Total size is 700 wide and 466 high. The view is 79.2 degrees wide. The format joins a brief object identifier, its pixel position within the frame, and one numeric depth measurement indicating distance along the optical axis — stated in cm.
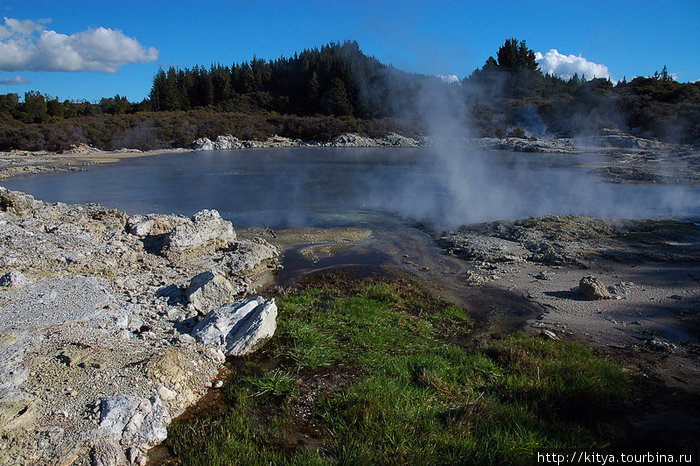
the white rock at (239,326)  538
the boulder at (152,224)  966
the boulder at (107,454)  341
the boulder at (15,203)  926
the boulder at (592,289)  728
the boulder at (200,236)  911
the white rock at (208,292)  634
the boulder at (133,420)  366
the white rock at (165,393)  418
